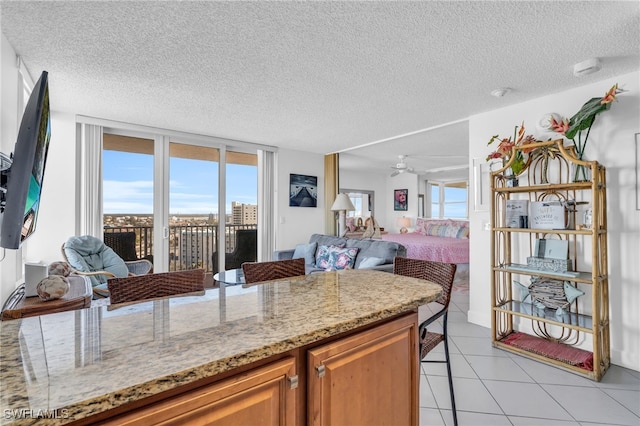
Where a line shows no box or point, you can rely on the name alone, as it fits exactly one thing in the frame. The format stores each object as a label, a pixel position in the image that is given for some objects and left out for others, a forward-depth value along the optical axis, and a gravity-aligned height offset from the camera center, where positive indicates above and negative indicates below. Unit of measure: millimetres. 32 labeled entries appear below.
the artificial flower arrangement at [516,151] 2812 +581
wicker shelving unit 2348 -466
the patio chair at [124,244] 3965 -339
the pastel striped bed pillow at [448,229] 6447 -302
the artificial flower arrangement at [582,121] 2263 +728
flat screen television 1258 +203
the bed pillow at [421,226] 7422 -253
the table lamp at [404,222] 8344 -170
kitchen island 597 -315
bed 5309 -477
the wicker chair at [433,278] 1657 -372
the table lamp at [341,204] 5129 +196
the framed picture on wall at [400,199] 8594 +455
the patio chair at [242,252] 4777 -556
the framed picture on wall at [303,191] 5316 +446
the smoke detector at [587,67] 2178 +1042
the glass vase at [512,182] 2922 +323
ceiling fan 5887 +934
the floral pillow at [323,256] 4362 -570
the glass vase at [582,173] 2475 +327
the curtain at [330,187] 5680 +526
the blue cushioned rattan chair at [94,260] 2980 -440
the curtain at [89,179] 3598 +443
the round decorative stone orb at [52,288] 1647 -372
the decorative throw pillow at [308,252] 4749 -556
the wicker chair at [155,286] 1271 -296
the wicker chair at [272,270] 1701 -306
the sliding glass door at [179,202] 3953 +214
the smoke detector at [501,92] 2699 +1073
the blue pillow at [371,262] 3693 -550
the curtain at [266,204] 5086 +204
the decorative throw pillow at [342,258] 4148 -563
